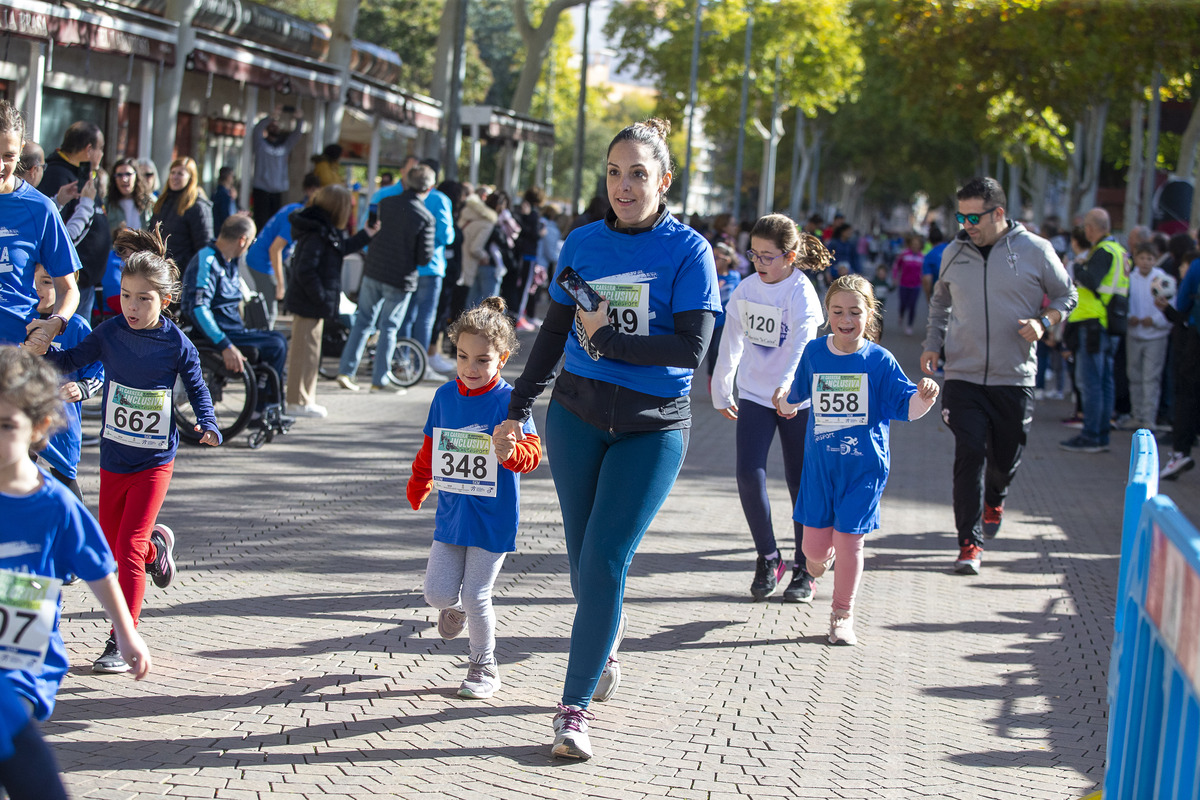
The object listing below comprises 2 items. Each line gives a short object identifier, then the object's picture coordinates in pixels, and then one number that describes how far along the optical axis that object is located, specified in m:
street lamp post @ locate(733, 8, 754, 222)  52.19
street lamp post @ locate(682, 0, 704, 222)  48.19
